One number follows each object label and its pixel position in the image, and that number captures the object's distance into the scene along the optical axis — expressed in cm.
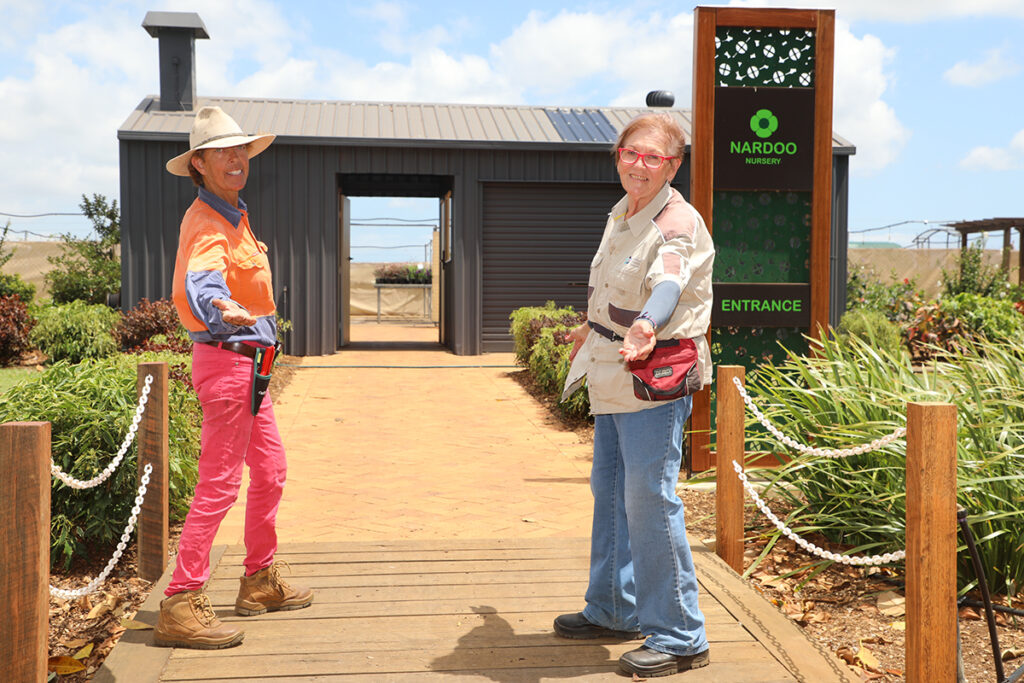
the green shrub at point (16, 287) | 1590
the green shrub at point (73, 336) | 1257
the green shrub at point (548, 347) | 916
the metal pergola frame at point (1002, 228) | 2230
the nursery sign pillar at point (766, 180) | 646
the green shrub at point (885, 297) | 1675
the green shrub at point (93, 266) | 1753
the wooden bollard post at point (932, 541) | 271
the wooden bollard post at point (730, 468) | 431
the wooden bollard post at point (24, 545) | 263
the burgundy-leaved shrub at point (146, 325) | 1155
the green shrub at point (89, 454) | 473
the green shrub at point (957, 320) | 1405
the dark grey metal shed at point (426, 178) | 1473
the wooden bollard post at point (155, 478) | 418
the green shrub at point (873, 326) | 1343
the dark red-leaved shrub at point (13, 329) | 1335
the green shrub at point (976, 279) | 1864
